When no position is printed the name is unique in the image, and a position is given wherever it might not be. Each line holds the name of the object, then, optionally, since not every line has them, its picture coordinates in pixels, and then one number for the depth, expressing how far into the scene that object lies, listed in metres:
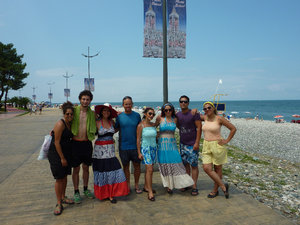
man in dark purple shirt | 4.04
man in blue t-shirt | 3.95
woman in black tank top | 3.35
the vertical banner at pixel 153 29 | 5.78
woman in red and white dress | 3.80
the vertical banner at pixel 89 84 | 23.74
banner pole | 5.83
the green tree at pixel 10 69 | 35.97
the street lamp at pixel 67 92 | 41.75
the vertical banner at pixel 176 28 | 5.99
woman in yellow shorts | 3.86
